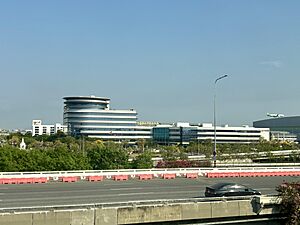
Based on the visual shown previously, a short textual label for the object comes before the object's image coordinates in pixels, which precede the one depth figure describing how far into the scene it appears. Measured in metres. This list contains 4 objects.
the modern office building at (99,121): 172.50
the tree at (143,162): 50.93
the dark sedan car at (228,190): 21.12
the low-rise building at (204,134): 170.88
